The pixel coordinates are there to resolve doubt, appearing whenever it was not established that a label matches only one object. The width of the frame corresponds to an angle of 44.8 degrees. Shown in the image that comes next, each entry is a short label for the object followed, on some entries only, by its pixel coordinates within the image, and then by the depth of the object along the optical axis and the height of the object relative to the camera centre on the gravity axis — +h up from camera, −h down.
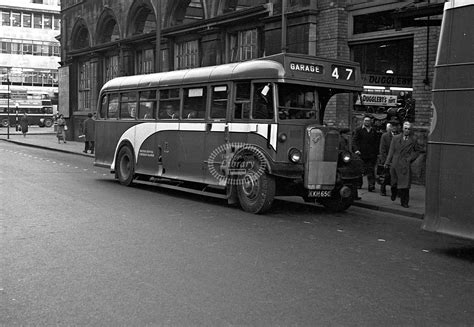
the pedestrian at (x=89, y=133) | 26.59 -0.80
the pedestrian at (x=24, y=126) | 44.34 -0.94
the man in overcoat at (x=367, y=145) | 13.53 -0.52
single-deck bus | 10.35 -0.24
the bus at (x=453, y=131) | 6.88 -0.06
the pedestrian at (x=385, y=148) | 12.85 -0.55
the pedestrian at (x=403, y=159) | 11.53 -0.72
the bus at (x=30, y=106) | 70.44 +0.95
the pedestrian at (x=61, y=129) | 34.41 -0.84
